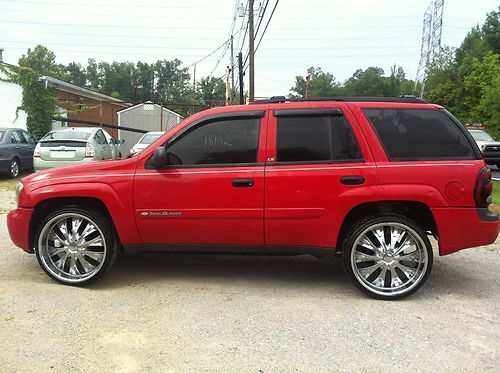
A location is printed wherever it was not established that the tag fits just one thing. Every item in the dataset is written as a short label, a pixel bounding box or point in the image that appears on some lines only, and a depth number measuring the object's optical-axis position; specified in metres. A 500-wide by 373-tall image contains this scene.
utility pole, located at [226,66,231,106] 24.32
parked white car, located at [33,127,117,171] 11.39
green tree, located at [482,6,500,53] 41.66
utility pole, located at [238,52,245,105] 25.72
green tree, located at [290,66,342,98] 89.44
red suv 4.20
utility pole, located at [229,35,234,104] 31.53
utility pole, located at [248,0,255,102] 19.75
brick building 19.62
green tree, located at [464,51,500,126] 29.42
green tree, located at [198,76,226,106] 69.19
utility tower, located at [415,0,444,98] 49.53
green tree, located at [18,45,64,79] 74.62
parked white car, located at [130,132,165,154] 14.15
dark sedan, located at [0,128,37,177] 11.95
